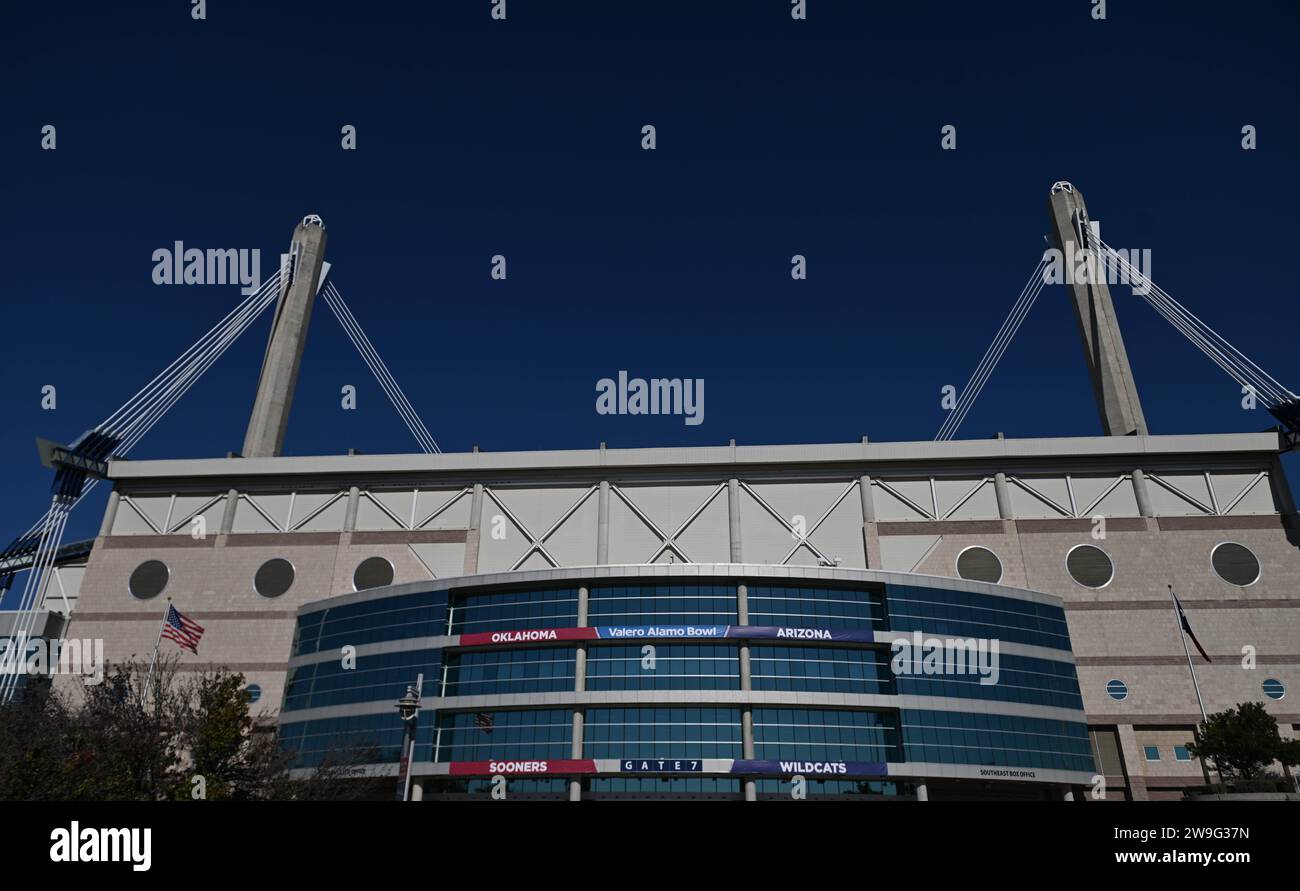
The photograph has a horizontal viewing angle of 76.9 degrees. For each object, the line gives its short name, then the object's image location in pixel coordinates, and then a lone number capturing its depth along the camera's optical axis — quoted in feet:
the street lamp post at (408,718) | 83.89
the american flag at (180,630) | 152.56
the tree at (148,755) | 94.12
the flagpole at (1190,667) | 166.61
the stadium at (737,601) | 157.58
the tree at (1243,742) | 155.53
